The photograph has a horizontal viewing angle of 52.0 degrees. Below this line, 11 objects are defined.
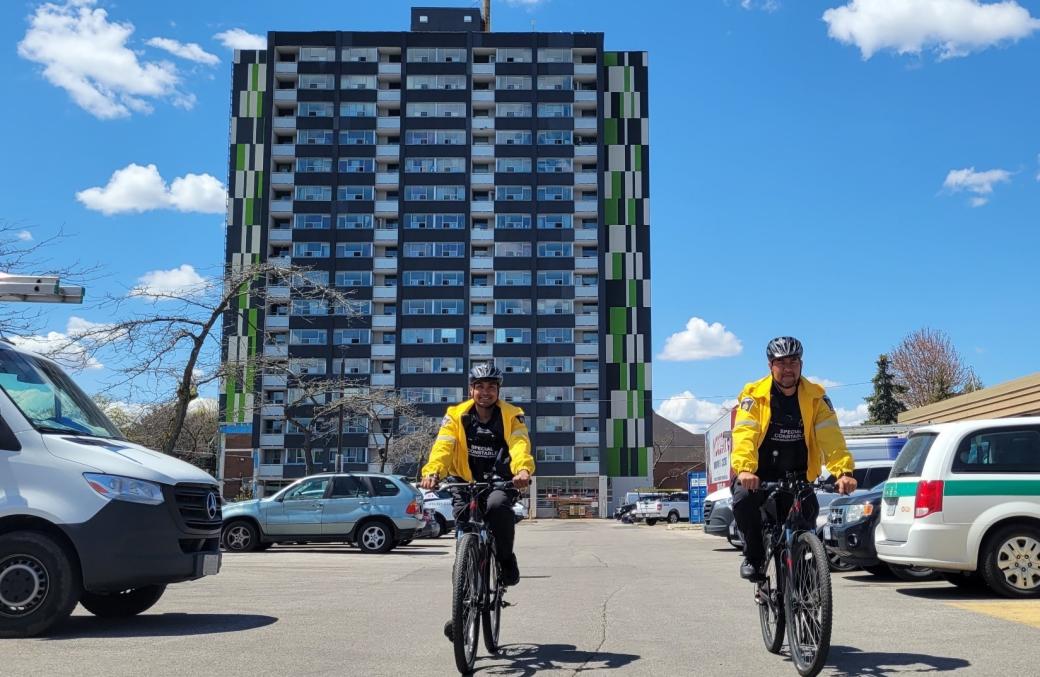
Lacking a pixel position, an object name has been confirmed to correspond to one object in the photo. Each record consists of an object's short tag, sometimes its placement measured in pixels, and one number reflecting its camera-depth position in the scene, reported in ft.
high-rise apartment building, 299.38
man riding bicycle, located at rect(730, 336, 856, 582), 21.40
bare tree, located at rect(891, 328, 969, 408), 188.85
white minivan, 33.63
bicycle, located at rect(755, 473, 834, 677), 18.85
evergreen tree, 213.66
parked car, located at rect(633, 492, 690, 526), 175.26
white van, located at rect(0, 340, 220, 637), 24.56
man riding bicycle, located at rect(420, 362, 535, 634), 22.26
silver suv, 68.74
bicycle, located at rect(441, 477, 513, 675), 19.65
